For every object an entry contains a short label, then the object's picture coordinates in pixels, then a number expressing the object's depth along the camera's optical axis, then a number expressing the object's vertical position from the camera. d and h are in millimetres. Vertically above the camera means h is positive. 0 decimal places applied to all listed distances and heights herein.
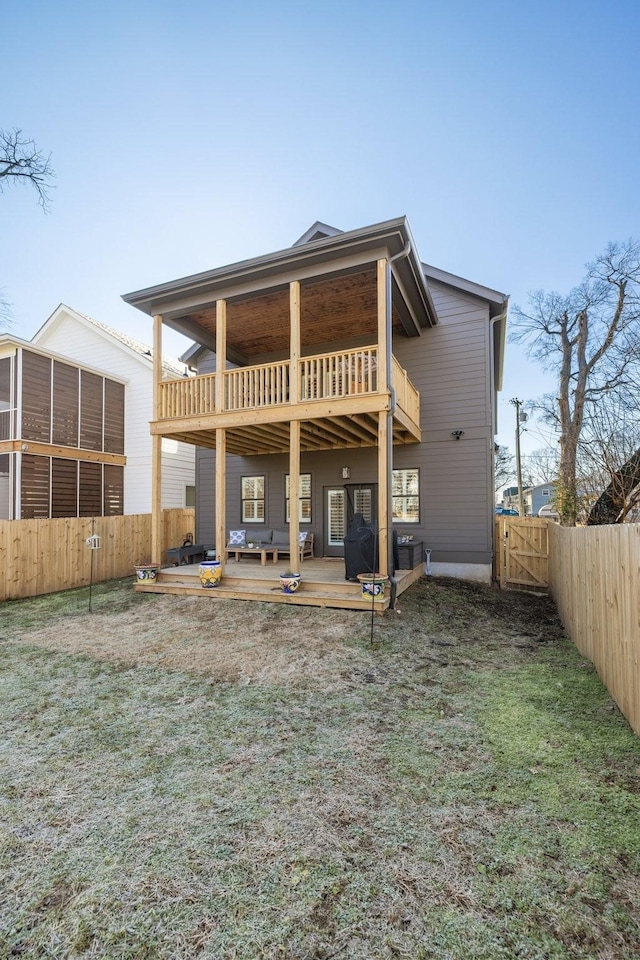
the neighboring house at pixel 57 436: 12891 +2003
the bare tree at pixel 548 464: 13445 +1012
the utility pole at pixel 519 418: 22309 +4360
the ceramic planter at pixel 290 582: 7277 -1461
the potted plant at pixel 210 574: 7961 -1442
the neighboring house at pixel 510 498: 37400 -307
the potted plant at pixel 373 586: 6521 -1389
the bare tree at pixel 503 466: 32312 +2231
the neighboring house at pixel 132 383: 15531 +4178
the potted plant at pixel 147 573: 8359 -1487
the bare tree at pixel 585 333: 15047 +6266
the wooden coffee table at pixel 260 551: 10102 -1365
